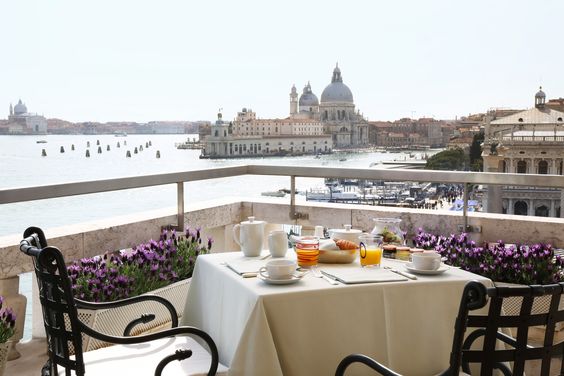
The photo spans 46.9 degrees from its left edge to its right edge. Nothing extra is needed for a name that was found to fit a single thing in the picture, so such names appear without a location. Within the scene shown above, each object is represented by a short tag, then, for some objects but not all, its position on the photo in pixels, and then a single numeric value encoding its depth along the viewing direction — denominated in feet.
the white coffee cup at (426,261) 6.74
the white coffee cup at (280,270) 6.36
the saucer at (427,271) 6.71
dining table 5.96
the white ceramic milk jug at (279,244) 7.56
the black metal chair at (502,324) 4.41
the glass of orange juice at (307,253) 7.11
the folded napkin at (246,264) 6.93
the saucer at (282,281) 6.32
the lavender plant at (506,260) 10.39
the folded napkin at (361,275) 6.40
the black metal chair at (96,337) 5.56
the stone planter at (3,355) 7.45
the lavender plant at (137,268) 9.37
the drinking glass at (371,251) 7.02
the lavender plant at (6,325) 7.52
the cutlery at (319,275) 6.40
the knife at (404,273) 6.59
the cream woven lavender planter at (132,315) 8.77
